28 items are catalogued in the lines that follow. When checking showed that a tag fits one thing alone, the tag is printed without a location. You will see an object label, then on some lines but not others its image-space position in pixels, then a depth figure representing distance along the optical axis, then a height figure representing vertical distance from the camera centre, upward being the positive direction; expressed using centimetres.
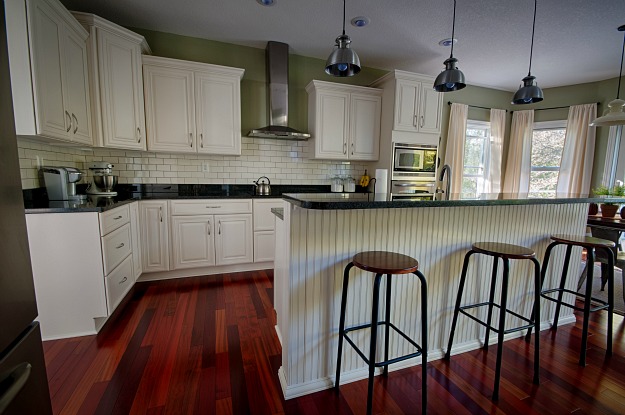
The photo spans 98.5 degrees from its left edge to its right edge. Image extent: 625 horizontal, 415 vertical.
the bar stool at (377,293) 122 -55
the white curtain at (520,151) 485 +58
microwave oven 367 +31
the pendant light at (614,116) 255 +65
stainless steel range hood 335 +111
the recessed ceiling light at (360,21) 274 +165
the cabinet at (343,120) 356 +83
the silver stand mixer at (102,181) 258 -3
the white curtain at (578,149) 429 +56
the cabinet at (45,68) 175 +78
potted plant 257 -20
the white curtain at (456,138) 461 +76
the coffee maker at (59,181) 216 -3
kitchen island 143 -50
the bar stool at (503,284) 147 -60
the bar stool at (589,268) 176 -58
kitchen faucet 198 +5
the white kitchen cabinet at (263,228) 326 -59
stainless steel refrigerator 62 -29
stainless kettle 357 -12
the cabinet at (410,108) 355 +99
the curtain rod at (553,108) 456 +131
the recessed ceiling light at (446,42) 315 +166
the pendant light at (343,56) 180 +84
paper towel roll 195 +0
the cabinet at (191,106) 292 +82
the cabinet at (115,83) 247 +93
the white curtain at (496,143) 486 +72
